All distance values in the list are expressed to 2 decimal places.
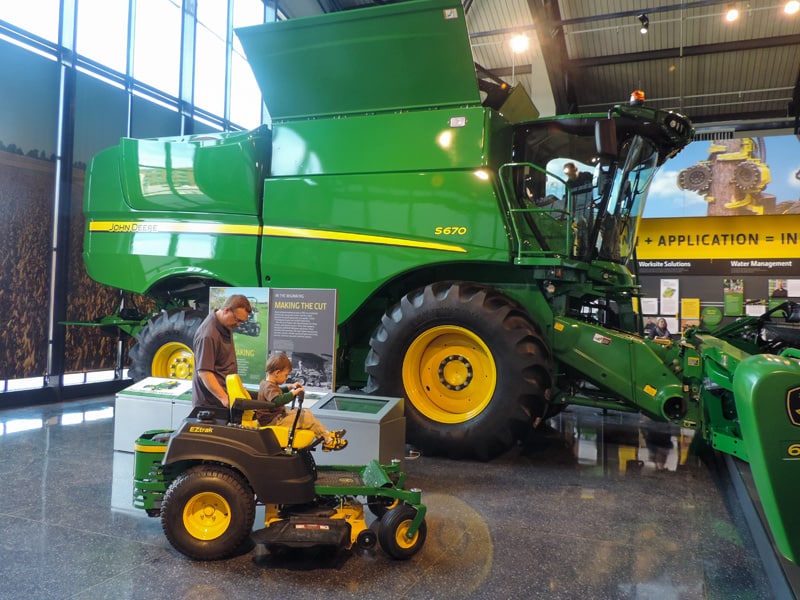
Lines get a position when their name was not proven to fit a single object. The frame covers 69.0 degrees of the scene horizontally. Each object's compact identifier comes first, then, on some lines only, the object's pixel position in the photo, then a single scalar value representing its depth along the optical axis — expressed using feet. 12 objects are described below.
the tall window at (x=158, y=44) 26.78
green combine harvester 14.92
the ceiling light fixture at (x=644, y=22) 32.42
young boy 9.61
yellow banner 36.09
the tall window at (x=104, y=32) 23.85
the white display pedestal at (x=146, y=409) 14.06
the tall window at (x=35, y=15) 20.98
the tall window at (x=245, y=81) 33.81
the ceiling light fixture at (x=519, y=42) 33.35
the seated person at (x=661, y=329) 33.19
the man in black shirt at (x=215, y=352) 10.36
